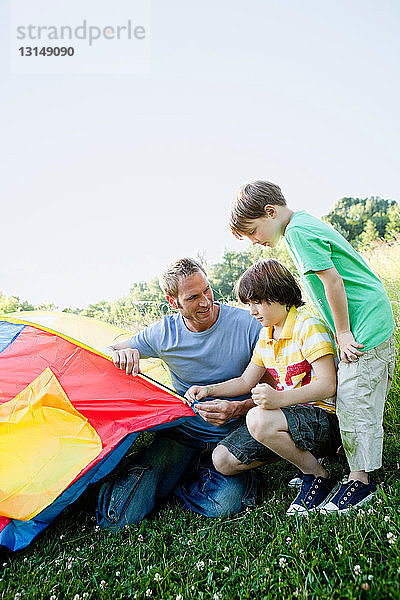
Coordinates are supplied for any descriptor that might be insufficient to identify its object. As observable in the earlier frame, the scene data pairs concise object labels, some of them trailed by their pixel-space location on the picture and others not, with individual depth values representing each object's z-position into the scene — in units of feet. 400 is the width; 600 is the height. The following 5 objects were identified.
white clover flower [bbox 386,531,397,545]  6.03
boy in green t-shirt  7.72
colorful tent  8.21
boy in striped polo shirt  8.11
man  9.04
